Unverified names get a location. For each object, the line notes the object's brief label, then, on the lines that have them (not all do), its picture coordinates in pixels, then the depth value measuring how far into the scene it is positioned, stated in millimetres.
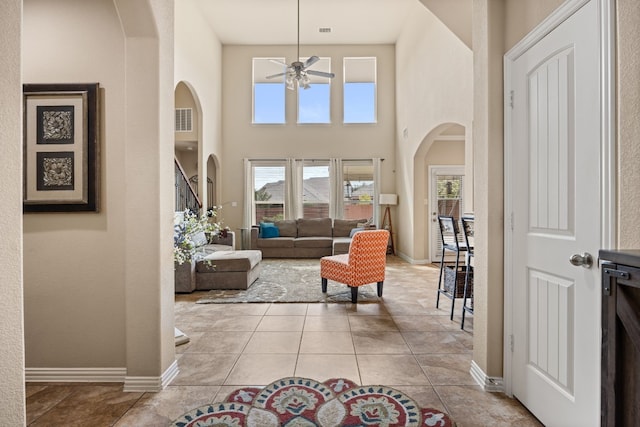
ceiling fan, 5948
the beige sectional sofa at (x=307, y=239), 7934
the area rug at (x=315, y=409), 1828
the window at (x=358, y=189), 9047
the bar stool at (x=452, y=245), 3343
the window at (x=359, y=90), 9023
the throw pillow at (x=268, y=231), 8195
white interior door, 1478
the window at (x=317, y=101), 9031
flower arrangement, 3184
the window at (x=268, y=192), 9102
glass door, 7520
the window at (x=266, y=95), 9047
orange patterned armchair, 4098
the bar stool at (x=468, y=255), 3104
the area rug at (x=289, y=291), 4284
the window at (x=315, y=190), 9078
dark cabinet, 918
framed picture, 2260
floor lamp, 8375
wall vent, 7652
